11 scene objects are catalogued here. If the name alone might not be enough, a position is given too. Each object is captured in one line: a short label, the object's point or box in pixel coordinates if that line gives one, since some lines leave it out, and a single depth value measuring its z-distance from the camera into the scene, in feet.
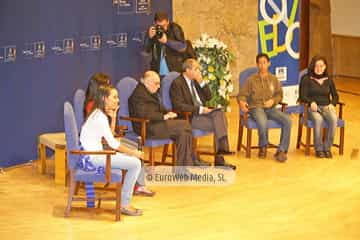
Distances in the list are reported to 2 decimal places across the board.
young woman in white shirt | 25.90
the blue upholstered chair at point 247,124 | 33.32
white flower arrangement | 36.04
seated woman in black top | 33.58
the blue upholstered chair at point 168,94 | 31.32
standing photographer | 34.53
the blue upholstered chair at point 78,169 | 25.76
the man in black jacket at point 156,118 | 29.66
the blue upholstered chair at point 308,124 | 33.88
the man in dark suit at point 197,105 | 31.12
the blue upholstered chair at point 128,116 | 29.99
